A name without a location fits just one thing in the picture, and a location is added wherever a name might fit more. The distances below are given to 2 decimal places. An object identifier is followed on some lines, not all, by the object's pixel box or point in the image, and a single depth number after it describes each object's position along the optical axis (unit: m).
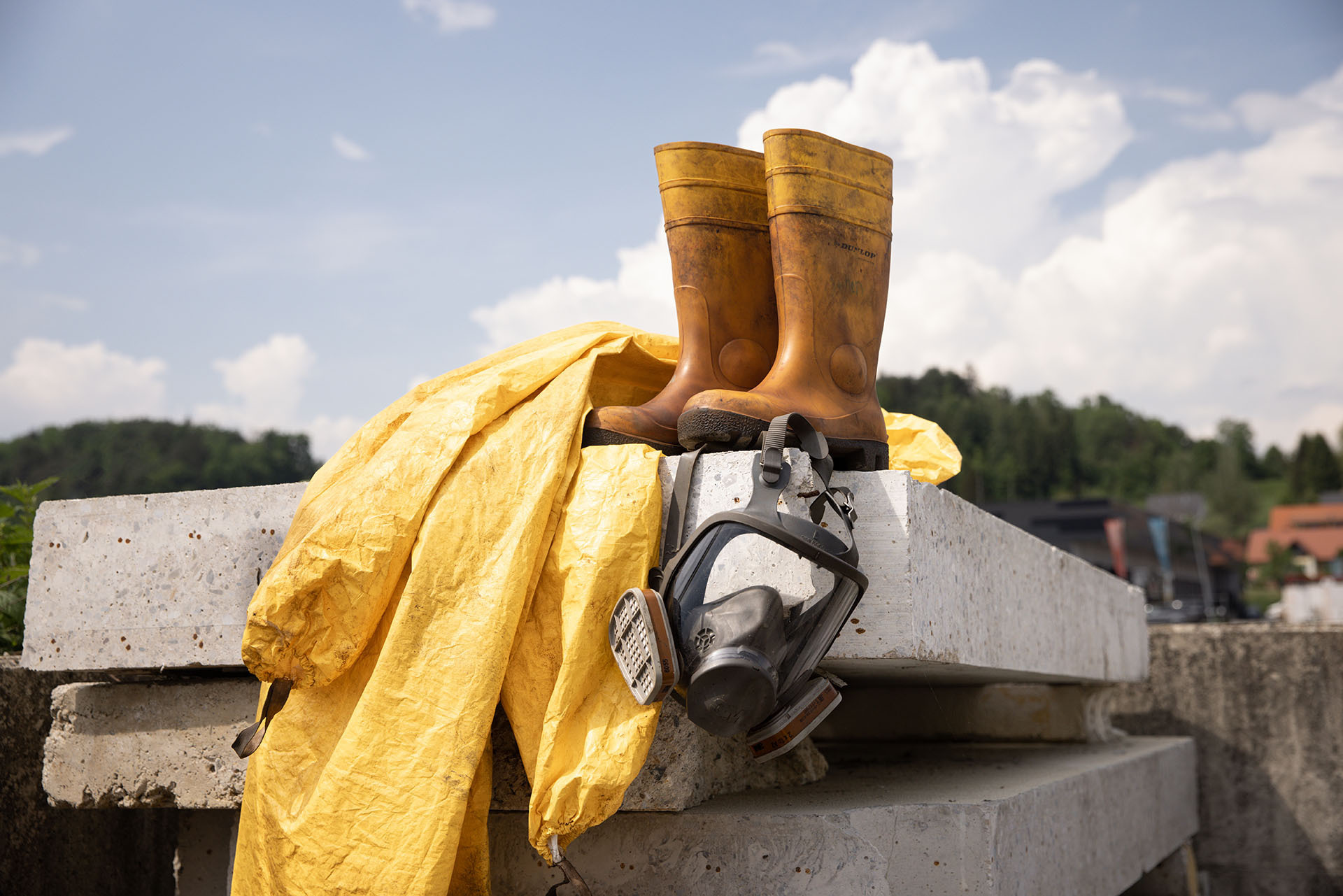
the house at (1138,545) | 30.88
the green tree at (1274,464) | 111.36
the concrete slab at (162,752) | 2.22
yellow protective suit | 1.62
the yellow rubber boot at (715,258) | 2.21
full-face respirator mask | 1.57
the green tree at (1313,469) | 93.94
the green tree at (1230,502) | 87.88
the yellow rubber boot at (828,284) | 1.98
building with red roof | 70.00
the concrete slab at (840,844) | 1.80
